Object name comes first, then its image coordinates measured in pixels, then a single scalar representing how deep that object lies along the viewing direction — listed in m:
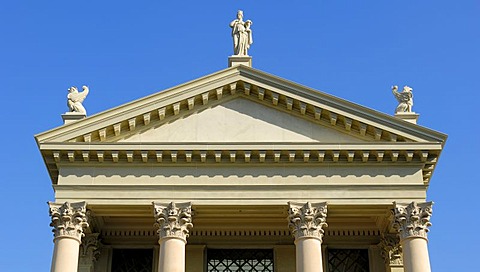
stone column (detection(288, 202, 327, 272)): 27.55
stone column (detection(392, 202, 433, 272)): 27.48
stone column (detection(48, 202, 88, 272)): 27.58
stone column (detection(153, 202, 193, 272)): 27.61
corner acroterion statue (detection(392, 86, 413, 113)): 30.61
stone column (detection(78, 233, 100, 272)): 30.48
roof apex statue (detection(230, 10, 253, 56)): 32.16
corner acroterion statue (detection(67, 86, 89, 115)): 30.59
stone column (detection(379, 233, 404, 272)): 30.83
